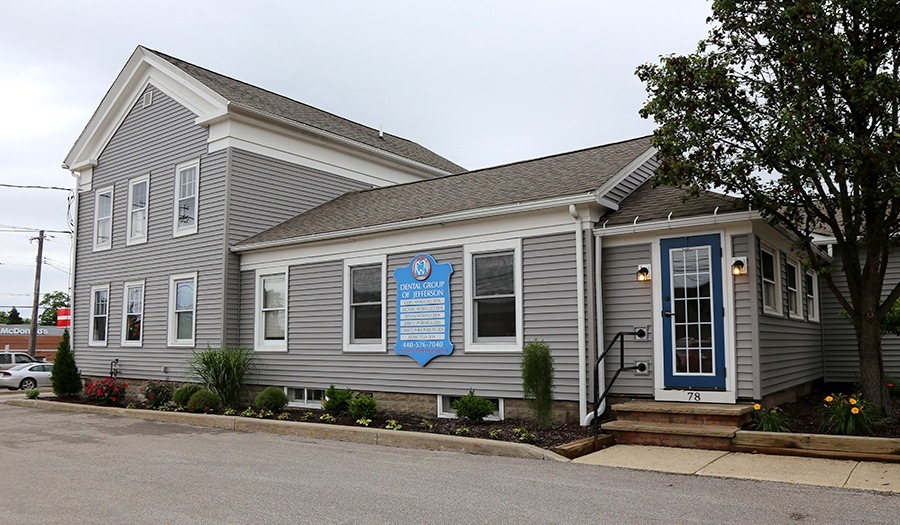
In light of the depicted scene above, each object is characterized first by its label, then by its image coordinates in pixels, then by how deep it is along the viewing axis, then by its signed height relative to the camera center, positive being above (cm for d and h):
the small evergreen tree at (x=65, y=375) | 1719 -105
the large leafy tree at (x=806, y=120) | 832 +268
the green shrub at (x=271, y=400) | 1288 -123
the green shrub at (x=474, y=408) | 1068 -114
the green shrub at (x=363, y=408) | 1146 -123
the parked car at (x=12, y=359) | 2548 -102
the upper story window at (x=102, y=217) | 1879 +306
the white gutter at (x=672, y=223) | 934 +151
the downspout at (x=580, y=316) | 1016 +24
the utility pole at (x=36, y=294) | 3222 +172
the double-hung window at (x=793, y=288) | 1202 +78
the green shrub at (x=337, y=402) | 1201 -118
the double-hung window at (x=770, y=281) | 1046 +77
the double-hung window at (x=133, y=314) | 1748 +45
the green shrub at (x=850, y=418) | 820 -100
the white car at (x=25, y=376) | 2419 -154
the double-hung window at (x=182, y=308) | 1611 +54
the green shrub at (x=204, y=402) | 1342 -134
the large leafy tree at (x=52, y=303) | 7262 +294
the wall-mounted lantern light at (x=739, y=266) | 941 +89
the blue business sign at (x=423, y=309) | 1179 +39
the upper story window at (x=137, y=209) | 1762 +309
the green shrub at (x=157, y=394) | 1471 -130
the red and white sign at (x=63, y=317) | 2734 +58
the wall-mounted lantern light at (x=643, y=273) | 1013 +85
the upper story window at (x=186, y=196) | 1623 +315
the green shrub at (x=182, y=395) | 1407 -127
